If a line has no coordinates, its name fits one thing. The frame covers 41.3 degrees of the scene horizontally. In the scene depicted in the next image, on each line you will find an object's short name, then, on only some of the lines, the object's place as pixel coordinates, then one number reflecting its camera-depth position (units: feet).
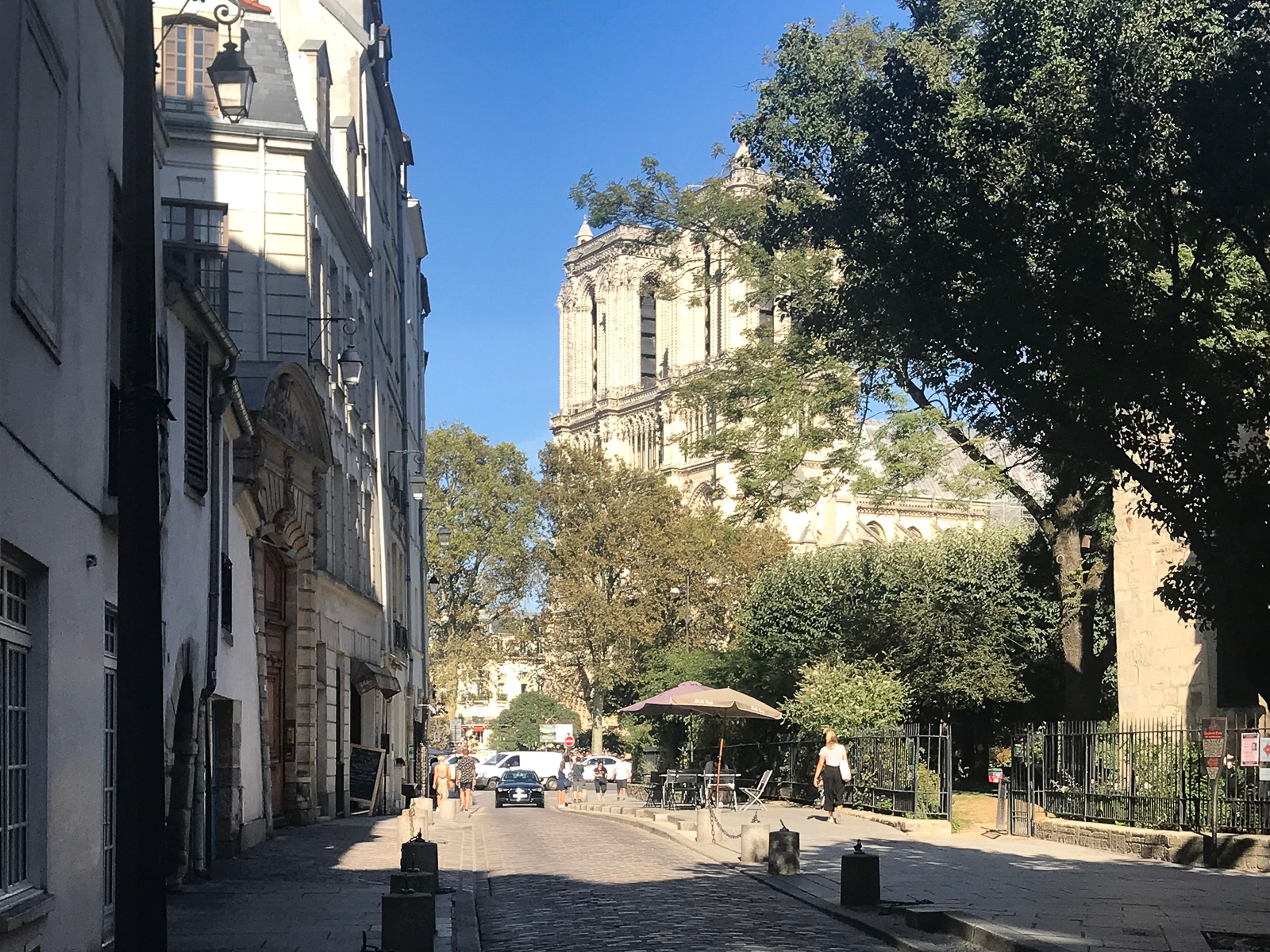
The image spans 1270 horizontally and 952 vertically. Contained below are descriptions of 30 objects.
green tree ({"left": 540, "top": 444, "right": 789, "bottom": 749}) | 196.24
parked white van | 222.89
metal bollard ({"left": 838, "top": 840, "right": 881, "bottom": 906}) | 46.01
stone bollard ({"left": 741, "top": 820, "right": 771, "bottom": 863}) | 62.75
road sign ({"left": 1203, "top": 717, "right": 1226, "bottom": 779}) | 58.39
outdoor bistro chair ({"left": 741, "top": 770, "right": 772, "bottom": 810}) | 101.45
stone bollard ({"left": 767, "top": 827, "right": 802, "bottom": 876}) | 56.39
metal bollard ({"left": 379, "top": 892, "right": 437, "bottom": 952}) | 34.68
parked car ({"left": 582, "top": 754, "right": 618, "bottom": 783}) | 219.41
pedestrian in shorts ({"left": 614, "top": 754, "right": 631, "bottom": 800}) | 179.83
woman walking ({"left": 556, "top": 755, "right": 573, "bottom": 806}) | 154.61
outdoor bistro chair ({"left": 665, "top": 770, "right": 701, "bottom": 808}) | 119.44
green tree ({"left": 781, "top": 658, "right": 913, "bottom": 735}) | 105.70
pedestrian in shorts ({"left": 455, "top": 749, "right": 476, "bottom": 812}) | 136.46
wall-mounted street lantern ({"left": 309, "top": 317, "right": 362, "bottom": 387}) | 90.77
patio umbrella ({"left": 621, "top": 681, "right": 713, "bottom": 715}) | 106.30
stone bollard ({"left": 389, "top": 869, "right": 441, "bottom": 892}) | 38.11
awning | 108.17
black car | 155.33
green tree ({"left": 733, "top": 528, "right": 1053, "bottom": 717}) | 130.93
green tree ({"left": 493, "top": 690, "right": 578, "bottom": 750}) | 375.04
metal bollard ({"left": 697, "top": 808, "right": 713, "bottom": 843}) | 77.77
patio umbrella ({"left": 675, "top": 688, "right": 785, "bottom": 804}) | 103.71
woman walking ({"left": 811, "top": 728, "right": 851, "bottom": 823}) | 89.71
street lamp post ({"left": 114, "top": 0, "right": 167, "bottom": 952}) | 22.27
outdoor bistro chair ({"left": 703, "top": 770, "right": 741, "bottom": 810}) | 106.43
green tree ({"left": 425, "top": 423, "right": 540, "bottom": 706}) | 215.51
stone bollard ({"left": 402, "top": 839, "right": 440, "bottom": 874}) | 48.08
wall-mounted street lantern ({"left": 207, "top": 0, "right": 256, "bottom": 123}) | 34.47
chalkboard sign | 102.22
